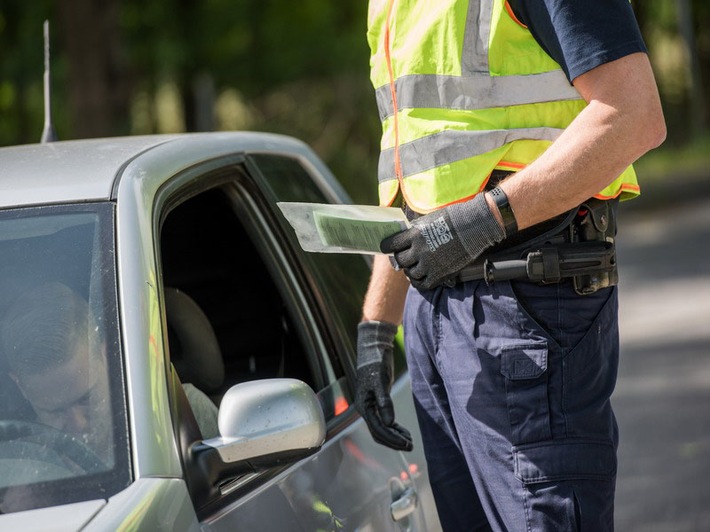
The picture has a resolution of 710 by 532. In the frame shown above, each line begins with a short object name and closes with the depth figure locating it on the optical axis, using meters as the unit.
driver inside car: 4.80
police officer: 4.92
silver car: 4.74
